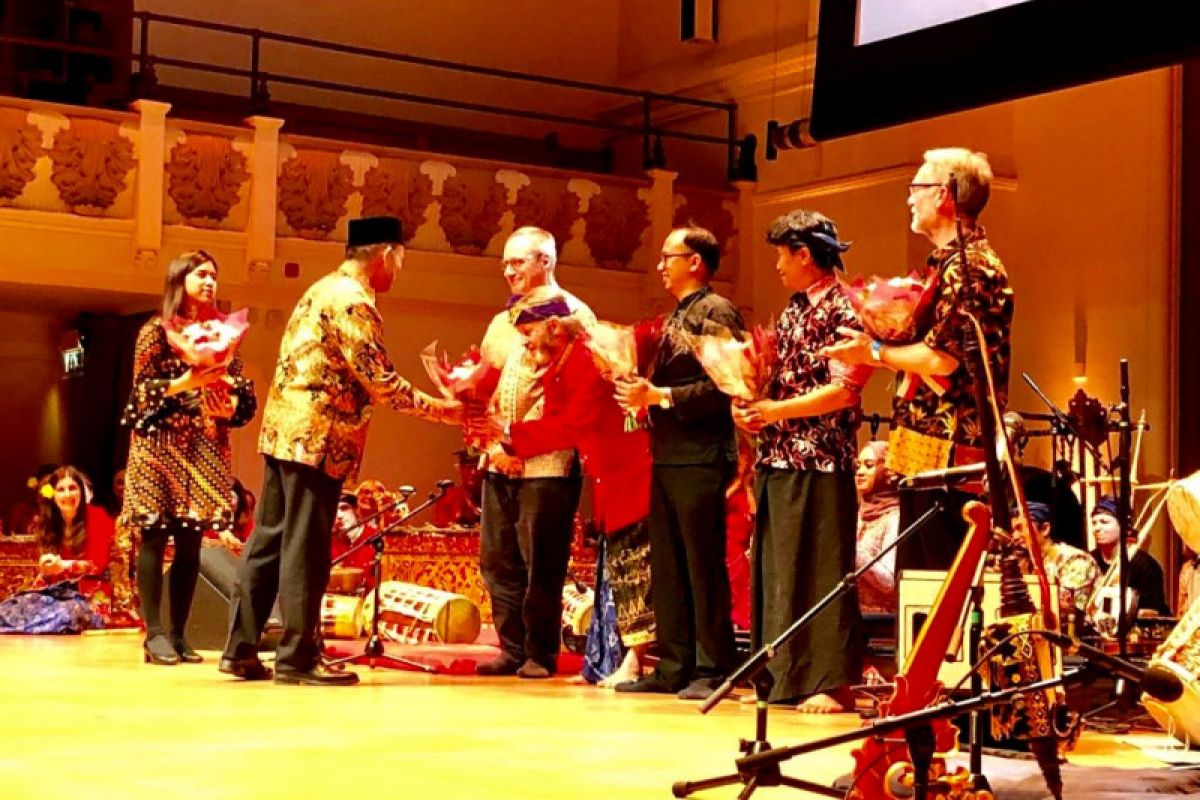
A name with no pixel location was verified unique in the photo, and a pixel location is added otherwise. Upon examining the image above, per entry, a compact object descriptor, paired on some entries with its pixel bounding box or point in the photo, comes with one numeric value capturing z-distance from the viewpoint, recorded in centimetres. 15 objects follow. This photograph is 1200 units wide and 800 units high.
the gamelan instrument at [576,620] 818
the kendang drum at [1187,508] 457
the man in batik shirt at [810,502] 553
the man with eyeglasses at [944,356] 458
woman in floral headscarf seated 738
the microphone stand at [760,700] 313
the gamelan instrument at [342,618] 824
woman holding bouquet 667
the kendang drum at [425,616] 797
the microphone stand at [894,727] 263
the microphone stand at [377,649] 695
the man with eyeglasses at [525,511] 671
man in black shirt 605
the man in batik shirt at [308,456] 608
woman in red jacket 920
